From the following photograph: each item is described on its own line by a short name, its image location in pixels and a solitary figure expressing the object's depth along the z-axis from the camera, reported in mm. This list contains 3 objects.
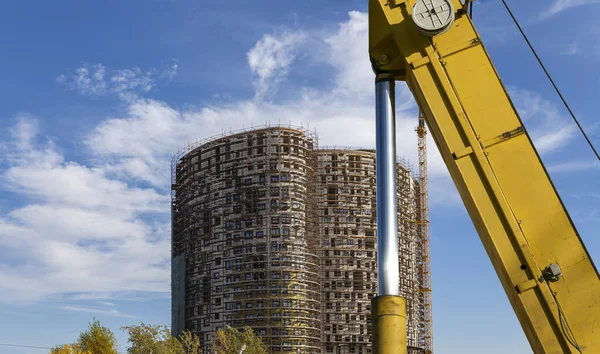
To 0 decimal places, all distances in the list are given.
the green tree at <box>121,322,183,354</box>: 62159
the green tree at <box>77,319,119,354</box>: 63500
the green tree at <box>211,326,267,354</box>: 67875
